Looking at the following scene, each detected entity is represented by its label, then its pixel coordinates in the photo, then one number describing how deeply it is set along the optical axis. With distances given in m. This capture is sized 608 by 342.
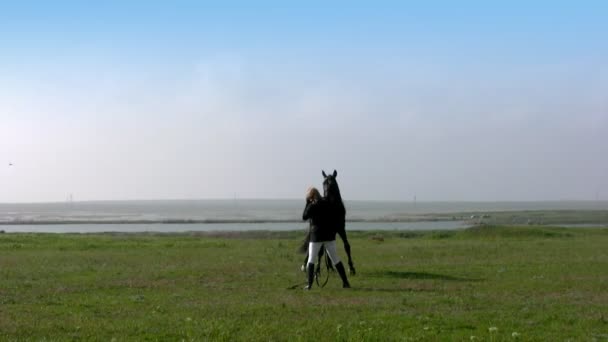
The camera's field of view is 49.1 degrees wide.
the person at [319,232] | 15.44
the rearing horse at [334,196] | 17.88
